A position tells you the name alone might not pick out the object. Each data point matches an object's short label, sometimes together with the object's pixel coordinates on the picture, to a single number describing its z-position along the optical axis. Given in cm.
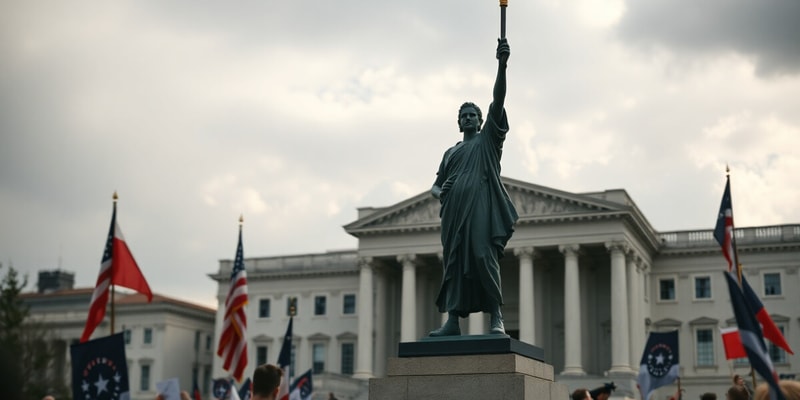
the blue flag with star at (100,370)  1361
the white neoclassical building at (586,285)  6406
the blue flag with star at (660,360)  2350
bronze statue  1127
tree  6781
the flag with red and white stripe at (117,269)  1803
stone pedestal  1023
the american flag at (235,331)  2294
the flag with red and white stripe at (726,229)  1940
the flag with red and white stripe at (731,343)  2214
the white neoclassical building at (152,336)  8388
